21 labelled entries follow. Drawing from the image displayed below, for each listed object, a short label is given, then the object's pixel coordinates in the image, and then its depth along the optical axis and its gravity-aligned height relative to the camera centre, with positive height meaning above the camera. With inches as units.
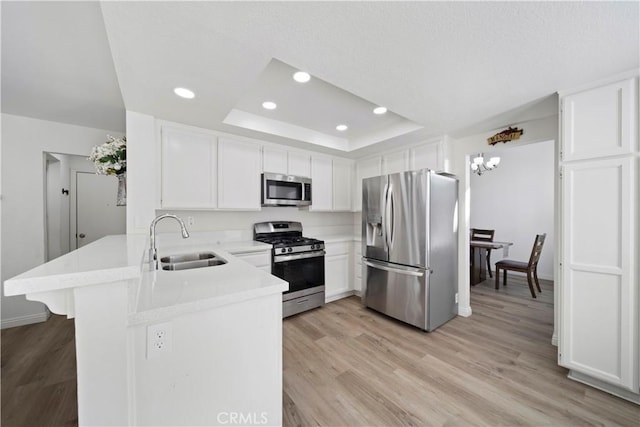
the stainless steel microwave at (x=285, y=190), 127.1 +11.8
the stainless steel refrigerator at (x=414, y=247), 106.0 -16.9
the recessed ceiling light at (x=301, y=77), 77.9 +44.6
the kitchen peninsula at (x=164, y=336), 30.9 -19.9
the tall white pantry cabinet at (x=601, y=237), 65.4 -7.3
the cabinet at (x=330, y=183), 149.1 +18.1
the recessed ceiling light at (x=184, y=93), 75.0 +37.9
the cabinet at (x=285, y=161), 130.0 +28.4
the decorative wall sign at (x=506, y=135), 103.6 +33.8
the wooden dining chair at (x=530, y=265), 149.8 -35.5
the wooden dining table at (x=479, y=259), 168.4 -35.2
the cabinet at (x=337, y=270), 139.6 -35.3
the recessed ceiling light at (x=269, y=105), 101.0 +45.3
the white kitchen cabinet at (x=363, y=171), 152.1 +26.4
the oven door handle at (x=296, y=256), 116.3 -23.0
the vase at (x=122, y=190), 91.2 +7.9
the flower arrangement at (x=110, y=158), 84.5 +18.9
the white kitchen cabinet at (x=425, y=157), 123.6 +28.8
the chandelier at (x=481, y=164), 163.8 +34.1
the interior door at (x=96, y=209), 156.4 +1.1
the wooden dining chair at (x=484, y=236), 192.3 -20.3
